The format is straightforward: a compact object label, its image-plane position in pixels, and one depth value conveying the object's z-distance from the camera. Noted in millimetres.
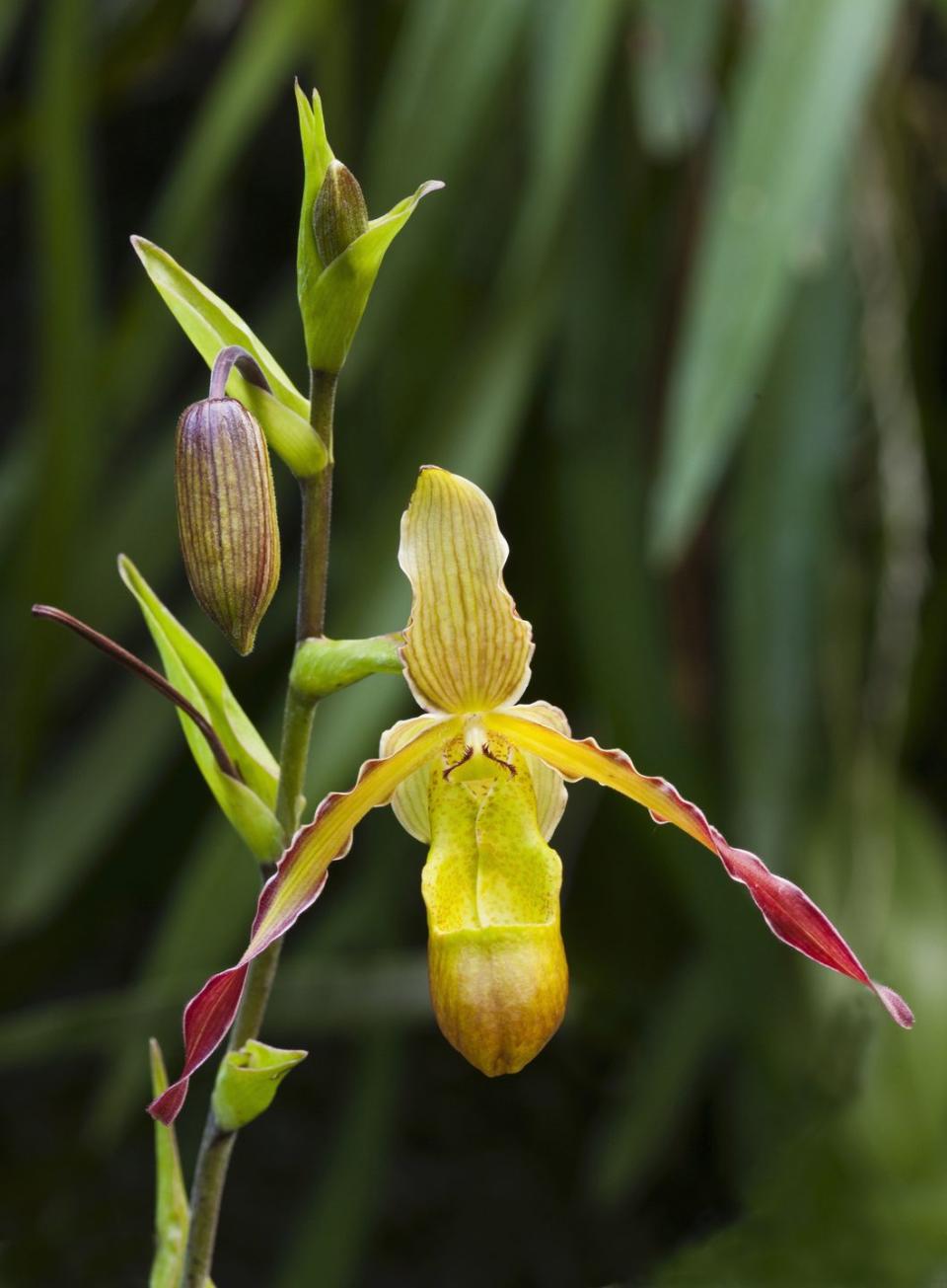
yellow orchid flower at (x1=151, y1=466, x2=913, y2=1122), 769
